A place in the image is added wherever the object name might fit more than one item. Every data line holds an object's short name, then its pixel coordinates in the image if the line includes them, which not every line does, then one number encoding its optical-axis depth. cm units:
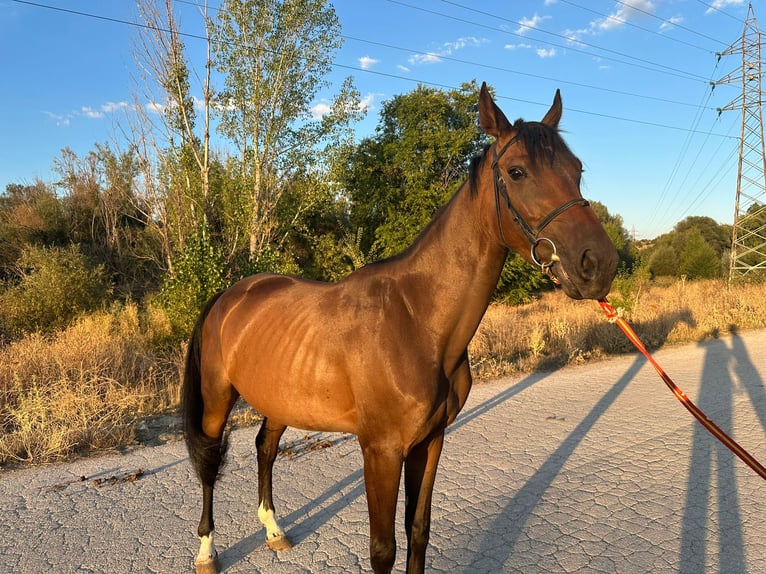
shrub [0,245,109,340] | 941
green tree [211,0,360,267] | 1182
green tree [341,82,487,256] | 1788
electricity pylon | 1988
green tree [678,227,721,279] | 2711
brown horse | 149
